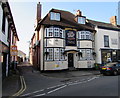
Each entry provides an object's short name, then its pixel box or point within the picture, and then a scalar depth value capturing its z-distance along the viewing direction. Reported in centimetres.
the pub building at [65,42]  1570
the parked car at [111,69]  1248
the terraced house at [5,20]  859
